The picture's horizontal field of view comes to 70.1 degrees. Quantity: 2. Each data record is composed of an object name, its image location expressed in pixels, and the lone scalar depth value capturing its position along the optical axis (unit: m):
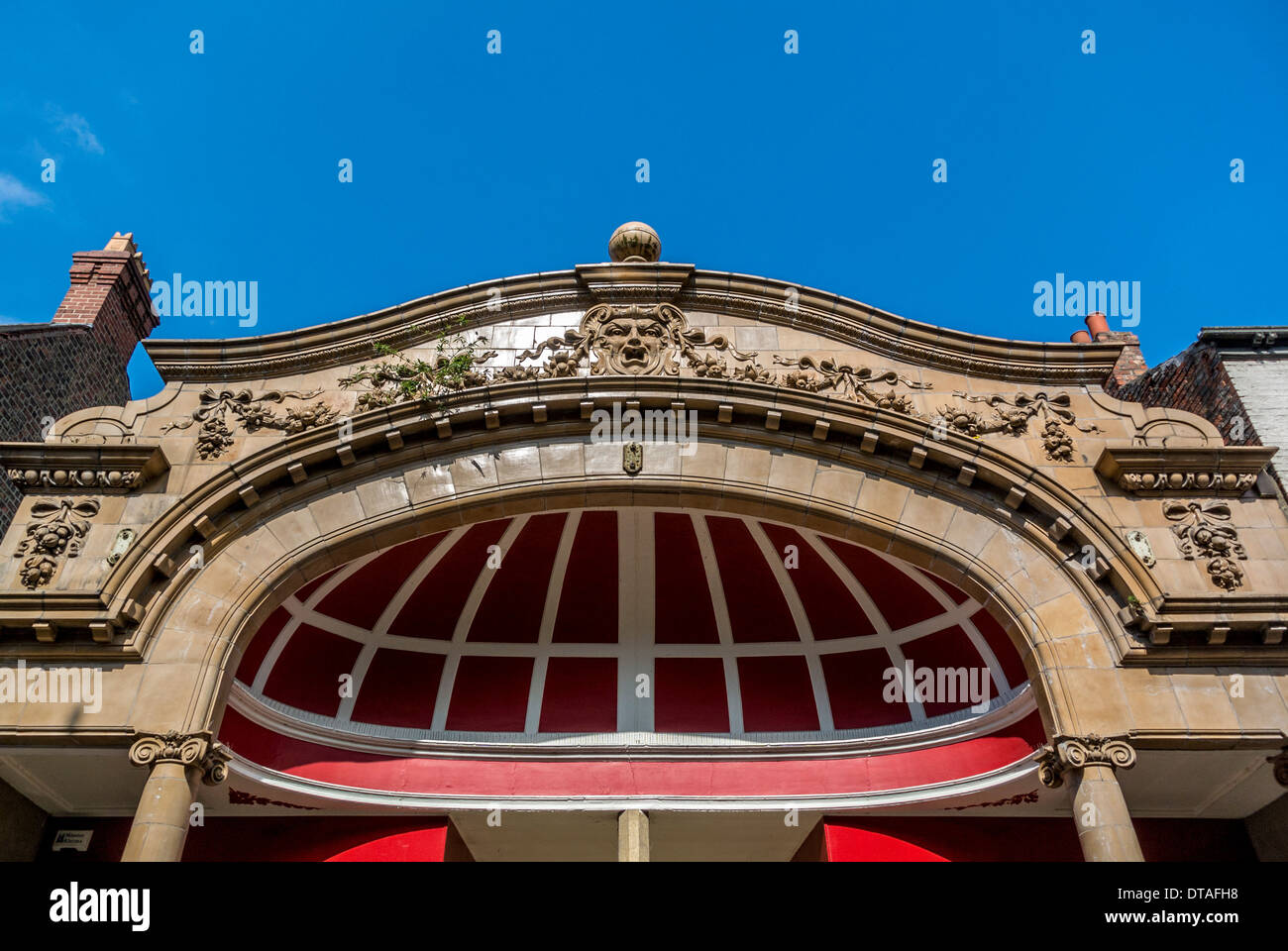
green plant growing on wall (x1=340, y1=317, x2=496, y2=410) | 10.97
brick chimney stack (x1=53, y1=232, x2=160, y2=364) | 16.83
